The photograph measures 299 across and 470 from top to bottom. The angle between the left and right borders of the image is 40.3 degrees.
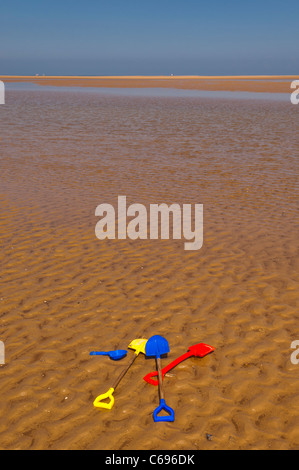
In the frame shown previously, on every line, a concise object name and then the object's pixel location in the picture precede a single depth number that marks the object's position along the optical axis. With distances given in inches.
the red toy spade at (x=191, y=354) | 179.3
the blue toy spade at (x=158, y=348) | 180.9
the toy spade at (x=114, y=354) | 188.7
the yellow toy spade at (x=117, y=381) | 161.5
